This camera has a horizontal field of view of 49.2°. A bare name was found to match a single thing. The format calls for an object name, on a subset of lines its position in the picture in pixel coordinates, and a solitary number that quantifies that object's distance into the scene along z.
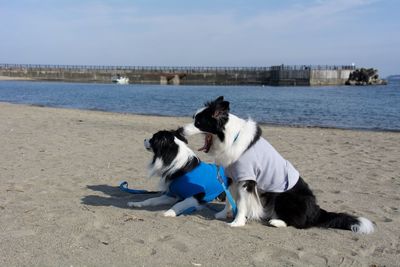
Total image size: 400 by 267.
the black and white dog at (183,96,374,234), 4.86
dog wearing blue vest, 5.89
